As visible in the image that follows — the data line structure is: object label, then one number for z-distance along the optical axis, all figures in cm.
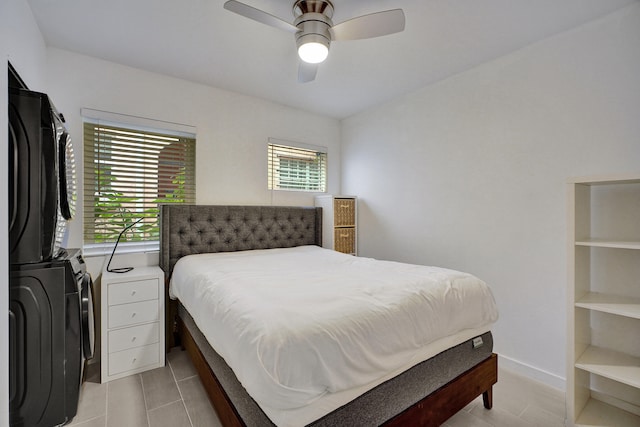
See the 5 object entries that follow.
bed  98
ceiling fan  154
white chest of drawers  202
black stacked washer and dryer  139
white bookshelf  163
